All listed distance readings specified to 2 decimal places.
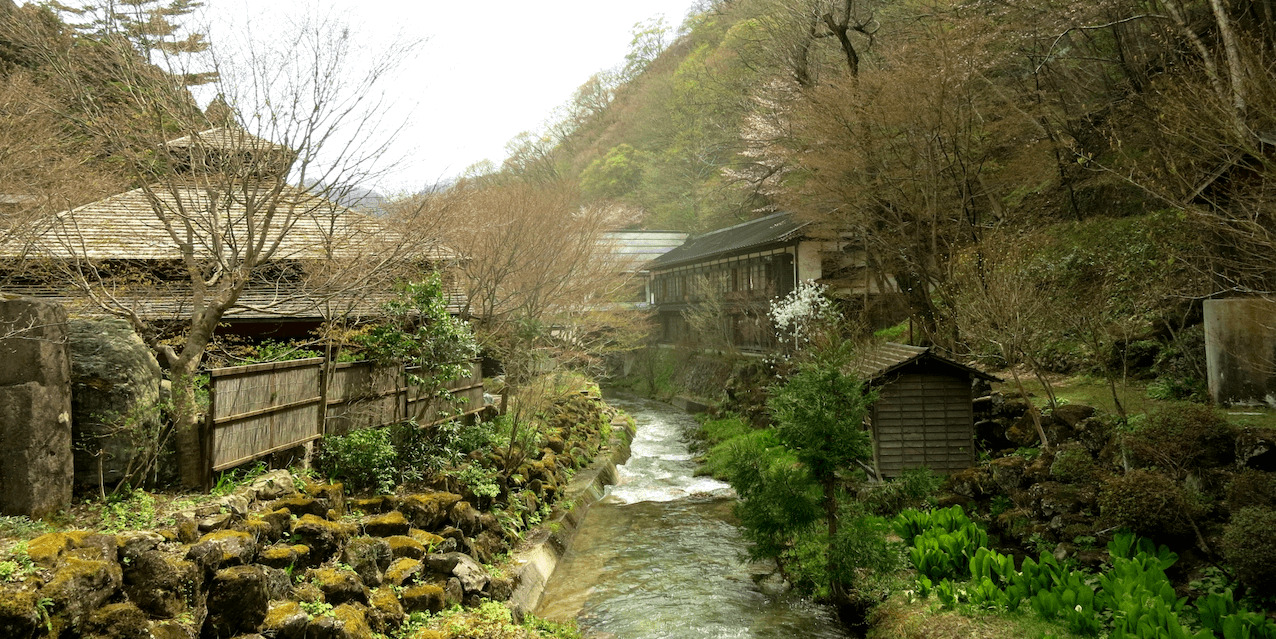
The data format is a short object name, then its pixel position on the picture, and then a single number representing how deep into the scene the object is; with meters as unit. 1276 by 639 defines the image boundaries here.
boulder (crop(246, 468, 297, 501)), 8.07
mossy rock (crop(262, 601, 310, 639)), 6.09
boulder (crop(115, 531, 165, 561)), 5.61
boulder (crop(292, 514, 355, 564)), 7.64
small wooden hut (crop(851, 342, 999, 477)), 13.30
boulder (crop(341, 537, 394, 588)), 7.85
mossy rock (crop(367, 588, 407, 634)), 7.24
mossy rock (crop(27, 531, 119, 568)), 5.11
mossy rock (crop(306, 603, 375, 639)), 6.29
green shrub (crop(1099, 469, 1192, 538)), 8.28
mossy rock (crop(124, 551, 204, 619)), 5.41
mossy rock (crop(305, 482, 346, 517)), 8.77
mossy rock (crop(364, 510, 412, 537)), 9.02
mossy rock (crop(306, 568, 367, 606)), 7.09
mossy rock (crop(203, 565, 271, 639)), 5.93
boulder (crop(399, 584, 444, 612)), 7.89
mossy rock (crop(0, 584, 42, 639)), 4.50
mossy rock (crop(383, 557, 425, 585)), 8.13
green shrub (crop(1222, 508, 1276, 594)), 7.08
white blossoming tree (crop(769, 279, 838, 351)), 21.27
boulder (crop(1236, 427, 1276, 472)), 8.61
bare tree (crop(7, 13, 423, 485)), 8.20
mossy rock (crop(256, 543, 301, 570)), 6.95
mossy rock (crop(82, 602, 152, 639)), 5.02
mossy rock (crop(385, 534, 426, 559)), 8.70
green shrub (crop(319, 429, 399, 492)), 10.13
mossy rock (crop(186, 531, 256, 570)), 6.01
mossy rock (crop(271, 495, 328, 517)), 8.12
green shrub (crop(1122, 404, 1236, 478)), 9.03
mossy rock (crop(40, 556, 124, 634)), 4.83
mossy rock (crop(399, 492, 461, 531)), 9.71
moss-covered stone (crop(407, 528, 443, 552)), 9.13
